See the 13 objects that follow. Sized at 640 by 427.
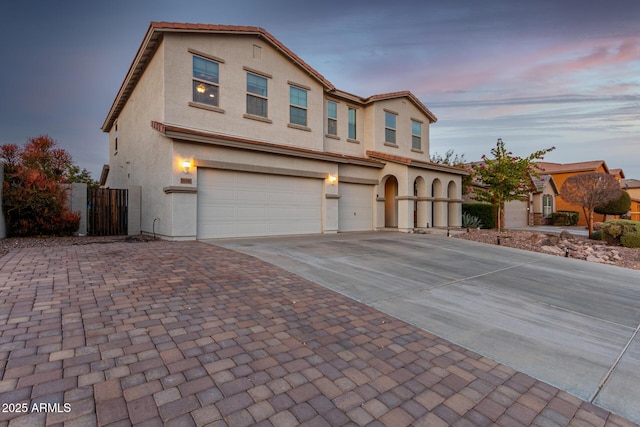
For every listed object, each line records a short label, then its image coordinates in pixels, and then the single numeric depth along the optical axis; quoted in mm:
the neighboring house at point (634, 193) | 35562
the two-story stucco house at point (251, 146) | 10266
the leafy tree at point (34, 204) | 9781
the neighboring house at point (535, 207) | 23062
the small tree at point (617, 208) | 23527
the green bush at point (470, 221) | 18172
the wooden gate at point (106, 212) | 11672
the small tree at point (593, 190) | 13961
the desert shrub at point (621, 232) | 11594
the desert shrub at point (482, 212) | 19484
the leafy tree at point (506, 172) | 13867
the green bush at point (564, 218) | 25172
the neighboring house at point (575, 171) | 28966
